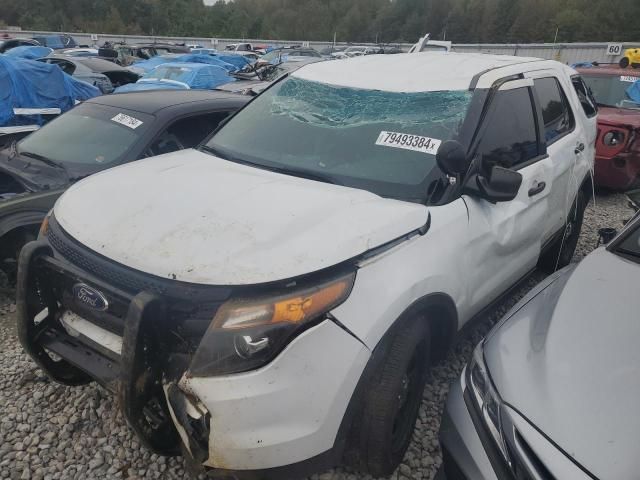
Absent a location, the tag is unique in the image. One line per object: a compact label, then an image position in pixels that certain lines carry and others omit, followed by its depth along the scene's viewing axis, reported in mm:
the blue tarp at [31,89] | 6426
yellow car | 7836
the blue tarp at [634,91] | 6945
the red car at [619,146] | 5949
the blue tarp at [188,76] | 11471
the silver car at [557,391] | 1460
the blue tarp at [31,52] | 13781
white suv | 1658
